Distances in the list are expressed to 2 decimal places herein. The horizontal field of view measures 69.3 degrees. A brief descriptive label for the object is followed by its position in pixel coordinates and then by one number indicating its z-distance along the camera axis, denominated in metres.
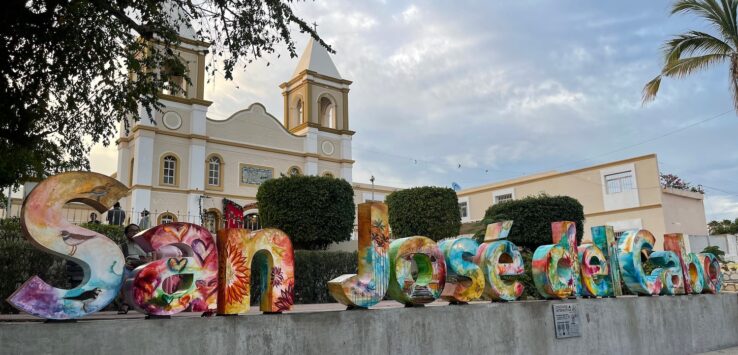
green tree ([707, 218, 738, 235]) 42.72
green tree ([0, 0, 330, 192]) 8.16
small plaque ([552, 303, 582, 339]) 7.87
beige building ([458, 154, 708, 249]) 24.48
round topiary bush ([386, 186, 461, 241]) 18.12
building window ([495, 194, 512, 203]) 30.30
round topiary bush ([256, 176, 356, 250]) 15.53
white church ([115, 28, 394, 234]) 25.44
